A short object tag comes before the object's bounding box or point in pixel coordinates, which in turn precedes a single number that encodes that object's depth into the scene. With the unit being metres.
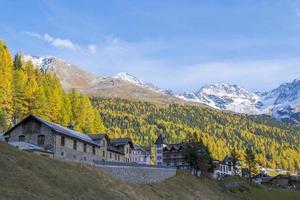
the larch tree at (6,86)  110.19
